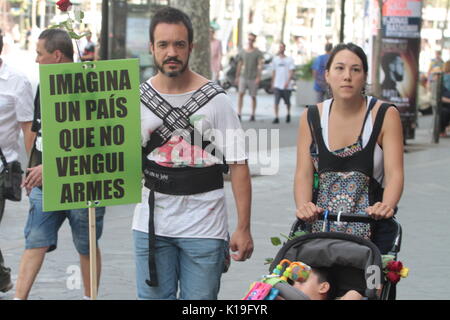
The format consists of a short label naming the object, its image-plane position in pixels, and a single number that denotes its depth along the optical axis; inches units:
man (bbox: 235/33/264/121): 898.7
